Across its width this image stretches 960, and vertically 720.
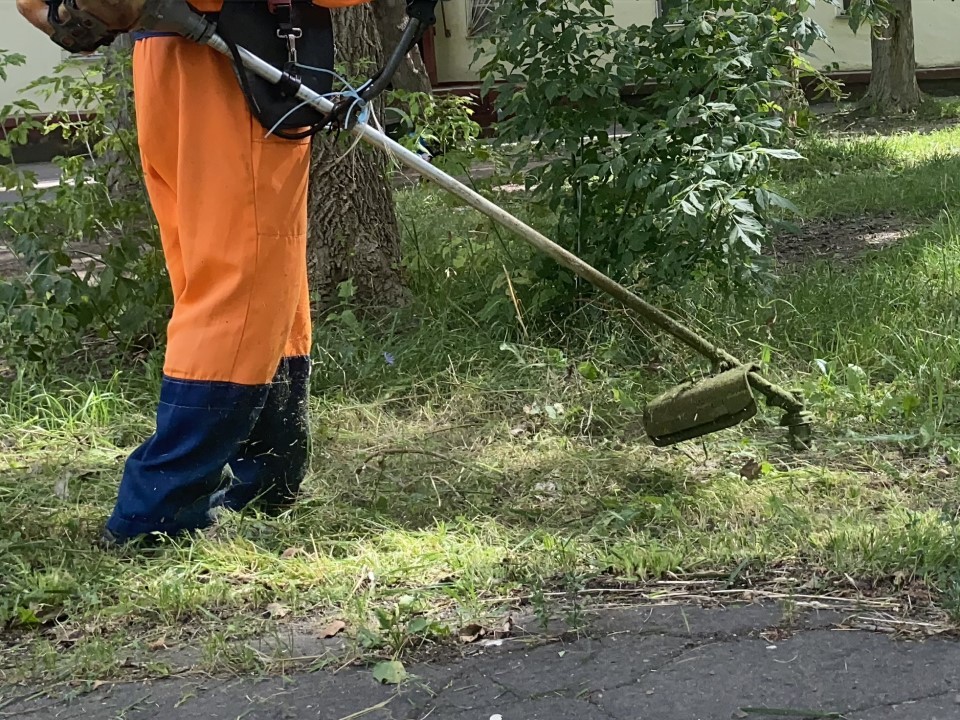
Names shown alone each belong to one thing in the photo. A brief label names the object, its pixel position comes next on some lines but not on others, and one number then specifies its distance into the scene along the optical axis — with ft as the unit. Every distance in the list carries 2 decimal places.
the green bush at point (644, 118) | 12.91
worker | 8.64
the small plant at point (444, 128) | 15.24
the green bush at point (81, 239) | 13.78
